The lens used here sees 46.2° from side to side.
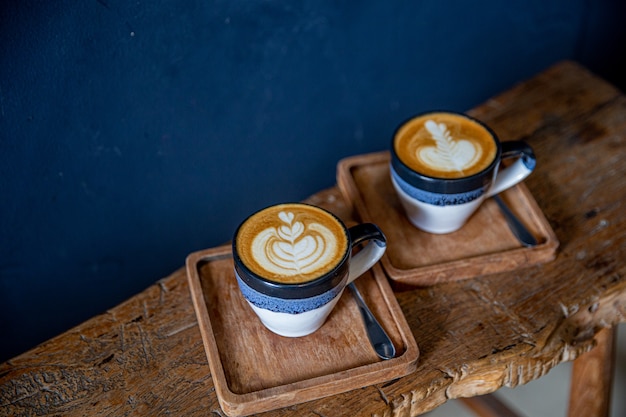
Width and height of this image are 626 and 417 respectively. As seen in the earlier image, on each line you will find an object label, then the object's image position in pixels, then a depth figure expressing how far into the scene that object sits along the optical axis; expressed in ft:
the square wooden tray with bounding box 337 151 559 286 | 3.62
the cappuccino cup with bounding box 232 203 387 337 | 3.00
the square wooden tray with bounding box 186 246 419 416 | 3.07
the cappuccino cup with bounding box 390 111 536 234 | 3.50
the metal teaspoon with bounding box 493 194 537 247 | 3.75
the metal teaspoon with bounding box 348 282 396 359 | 3.21
